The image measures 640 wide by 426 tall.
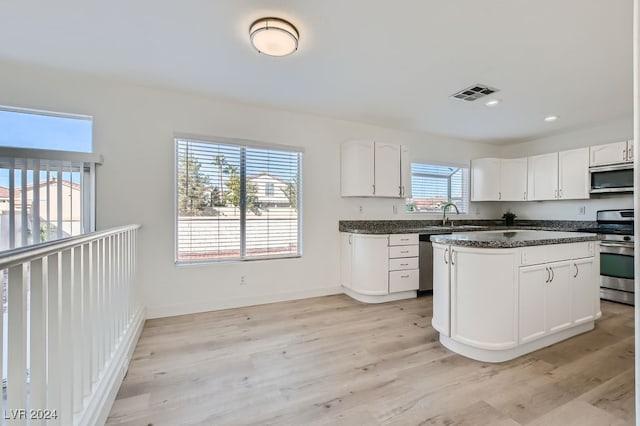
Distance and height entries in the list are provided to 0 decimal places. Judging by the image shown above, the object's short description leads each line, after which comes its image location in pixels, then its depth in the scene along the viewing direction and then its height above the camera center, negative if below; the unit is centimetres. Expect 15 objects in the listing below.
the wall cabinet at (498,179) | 500 +60
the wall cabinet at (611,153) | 371 +81
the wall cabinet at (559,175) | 419 +59
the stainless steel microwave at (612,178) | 375 +49
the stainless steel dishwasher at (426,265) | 395 -70
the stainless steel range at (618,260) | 356 -57
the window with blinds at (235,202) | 323 +12
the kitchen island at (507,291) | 217 -62
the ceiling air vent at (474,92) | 295 +128
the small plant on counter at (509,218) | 532 -8
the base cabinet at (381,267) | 361 -68
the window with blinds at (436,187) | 476 +44
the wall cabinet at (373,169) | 391 +61
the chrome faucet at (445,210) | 486 +6
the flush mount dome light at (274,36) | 195 +121
